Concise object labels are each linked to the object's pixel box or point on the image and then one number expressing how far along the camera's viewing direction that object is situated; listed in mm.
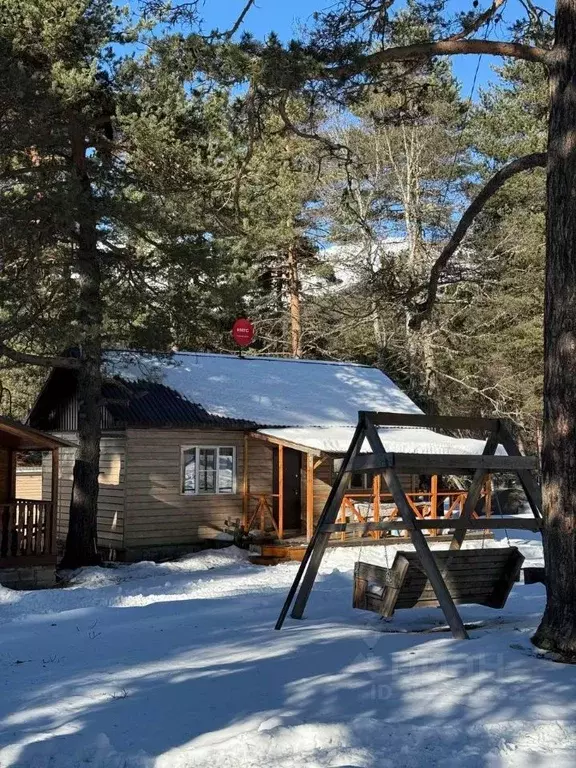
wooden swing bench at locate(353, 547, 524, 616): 8125
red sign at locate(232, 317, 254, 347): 24266
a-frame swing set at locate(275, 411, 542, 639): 7730
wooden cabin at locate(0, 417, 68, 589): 16125
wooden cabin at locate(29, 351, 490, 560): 19594
